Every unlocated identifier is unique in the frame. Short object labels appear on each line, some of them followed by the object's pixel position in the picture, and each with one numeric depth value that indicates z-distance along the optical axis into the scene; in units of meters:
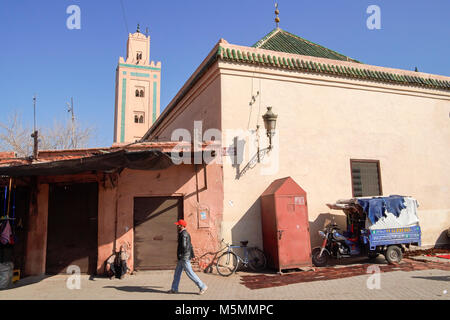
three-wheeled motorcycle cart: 9.91
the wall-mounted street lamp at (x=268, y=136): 10.38
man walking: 7.21
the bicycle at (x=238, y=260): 9.47
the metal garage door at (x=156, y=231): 9.67
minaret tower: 39.41
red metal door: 9.24
